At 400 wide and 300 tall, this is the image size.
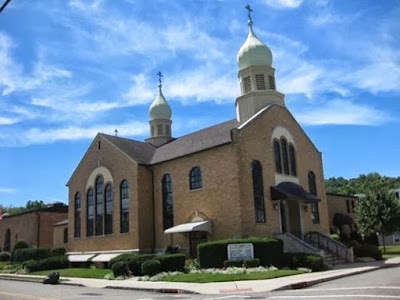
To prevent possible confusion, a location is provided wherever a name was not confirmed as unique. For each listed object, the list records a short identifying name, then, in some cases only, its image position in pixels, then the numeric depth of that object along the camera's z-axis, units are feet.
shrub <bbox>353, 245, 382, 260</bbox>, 102.99
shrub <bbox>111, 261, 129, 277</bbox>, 85.97
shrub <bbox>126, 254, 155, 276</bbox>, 86.33
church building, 96.89
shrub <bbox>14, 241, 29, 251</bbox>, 148.56
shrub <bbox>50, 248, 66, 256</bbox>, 130.62
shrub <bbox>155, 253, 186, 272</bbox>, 83.10
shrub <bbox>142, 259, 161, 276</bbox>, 81.30
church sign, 82.38
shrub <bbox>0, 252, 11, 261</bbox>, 156.31
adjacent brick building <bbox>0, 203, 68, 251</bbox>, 165.78
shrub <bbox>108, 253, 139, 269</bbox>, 88.33
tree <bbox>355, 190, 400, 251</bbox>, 126.31
